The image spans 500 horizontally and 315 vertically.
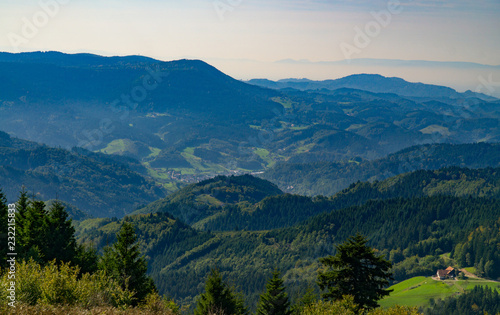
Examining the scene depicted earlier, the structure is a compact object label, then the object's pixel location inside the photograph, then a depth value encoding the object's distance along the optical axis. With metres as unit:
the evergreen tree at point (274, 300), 68.19
